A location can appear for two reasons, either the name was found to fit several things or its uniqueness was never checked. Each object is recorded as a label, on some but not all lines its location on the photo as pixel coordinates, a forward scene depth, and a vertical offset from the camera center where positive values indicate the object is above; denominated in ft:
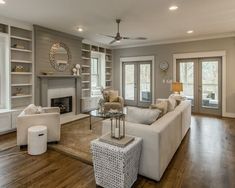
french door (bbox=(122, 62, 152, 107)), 25.54 +1.18
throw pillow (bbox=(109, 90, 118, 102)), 20.73 -0.61
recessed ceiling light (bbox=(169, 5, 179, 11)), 11.79 +5.81
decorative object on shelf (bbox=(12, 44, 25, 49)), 15.23 +3.99
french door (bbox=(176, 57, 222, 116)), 20.47 +1.11
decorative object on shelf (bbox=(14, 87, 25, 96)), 15.97 -0.04
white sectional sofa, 7.57 -2.39
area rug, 10.38 -3.50
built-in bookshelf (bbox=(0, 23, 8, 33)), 14.50 +5.30
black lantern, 7.52 -1.70
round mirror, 18.13 +3.80
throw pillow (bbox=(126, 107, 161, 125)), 8.84 -1.27
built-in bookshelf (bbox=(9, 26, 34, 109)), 15.31 +2.21
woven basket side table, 6.62 -2.90
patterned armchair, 19.35 -1.09
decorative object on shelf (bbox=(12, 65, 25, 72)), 15.38 +2.04
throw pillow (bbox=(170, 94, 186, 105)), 14.87 -0.66
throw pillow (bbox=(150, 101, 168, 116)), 10.53 -0.98
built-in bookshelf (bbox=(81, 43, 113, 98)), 22.96 +3.23
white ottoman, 10.36 -2.99
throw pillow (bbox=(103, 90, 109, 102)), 21.07 -0.61
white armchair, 11.02 -2.15
